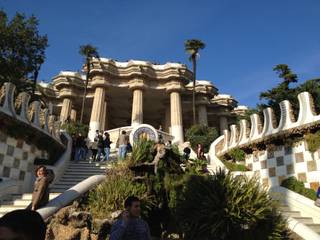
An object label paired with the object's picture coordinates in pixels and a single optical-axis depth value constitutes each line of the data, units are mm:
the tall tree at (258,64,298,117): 22875
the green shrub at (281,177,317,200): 11359
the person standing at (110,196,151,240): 3941
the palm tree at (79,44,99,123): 33594
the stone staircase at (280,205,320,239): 8851
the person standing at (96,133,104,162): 16984
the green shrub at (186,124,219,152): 24189
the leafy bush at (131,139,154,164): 9258
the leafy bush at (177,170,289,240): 6789
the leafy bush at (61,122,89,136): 22781
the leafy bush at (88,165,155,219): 7870
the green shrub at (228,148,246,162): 16406
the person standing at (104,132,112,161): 17041
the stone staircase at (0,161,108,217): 9102
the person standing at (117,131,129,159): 16219
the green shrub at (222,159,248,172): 15611
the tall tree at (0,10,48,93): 18188
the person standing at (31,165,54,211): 6328
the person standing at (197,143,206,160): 17483
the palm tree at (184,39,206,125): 36031
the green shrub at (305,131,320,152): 11680
